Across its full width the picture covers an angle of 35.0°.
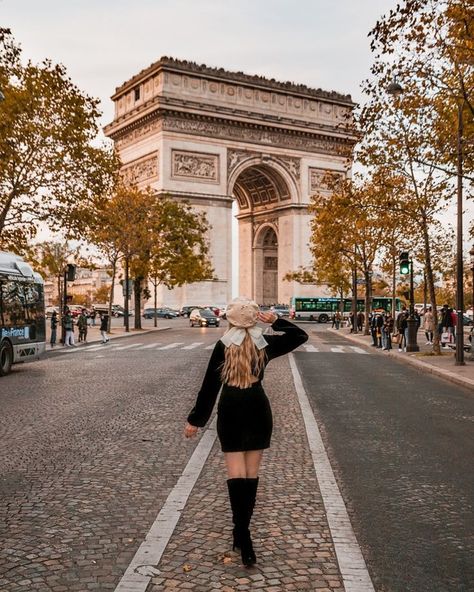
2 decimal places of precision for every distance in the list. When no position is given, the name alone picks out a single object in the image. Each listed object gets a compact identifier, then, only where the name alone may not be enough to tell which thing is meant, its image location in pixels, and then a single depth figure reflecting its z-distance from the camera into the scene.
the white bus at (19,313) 18.78
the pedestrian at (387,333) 29.53
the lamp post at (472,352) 22.56
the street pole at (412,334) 27.38
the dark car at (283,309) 70.32
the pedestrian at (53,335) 33.28
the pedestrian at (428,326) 36.91
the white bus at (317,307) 73.19
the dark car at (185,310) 67.12
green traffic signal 27.07
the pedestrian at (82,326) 36.72
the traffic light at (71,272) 32.67
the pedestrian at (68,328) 32.31
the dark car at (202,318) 55.50
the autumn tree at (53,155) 28.00
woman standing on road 4.52
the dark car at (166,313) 67.44
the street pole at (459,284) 20.27
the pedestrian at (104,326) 33.28
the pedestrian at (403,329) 29.02
